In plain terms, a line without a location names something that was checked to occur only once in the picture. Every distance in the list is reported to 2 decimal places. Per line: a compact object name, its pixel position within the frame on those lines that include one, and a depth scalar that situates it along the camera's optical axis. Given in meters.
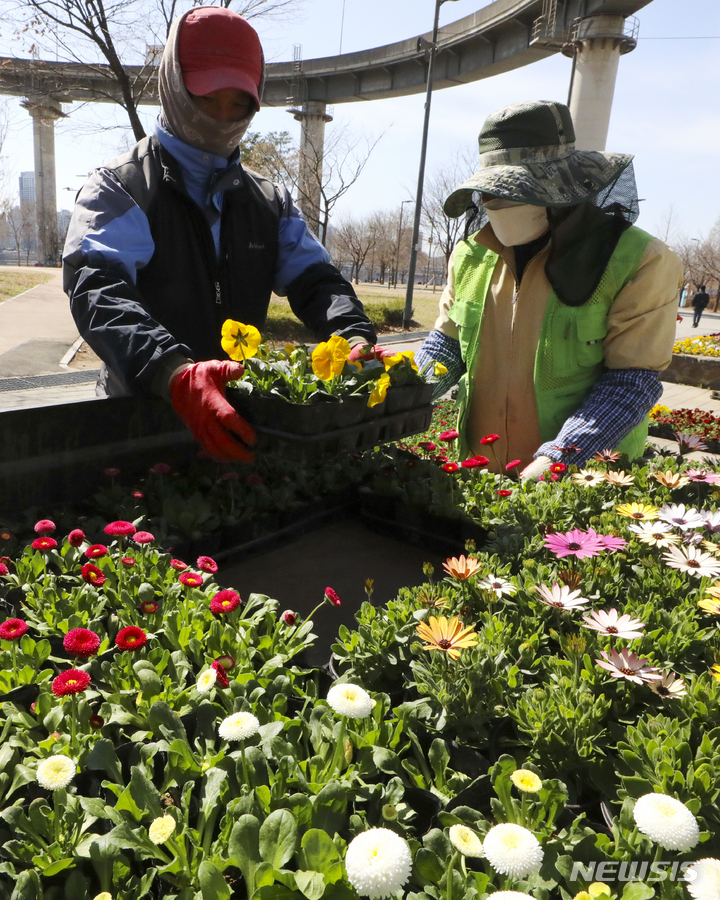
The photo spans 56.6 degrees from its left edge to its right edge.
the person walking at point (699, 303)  27.28
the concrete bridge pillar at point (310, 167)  23.47
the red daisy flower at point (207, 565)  1.27
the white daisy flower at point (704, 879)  0.59
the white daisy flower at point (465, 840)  0.69
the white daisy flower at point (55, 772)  0.78
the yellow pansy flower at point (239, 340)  1.48
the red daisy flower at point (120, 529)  1.27
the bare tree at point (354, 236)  46.00
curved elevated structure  13.02
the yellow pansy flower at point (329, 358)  1.44
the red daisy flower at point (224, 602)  1.06
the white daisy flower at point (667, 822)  0.63
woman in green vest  1.85
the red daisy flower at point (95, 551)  1.21
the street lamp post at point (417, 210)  16.95
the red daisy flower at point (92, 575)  1.17
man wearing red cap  1.51
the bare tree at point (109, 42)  10.02
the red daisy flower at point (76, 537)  1.28
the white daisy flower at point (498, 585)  1.14
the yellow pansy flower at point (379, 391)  1.46
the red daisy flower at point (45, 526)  1.31
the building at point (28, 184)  134.32
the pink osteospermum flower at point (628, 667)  0.89
